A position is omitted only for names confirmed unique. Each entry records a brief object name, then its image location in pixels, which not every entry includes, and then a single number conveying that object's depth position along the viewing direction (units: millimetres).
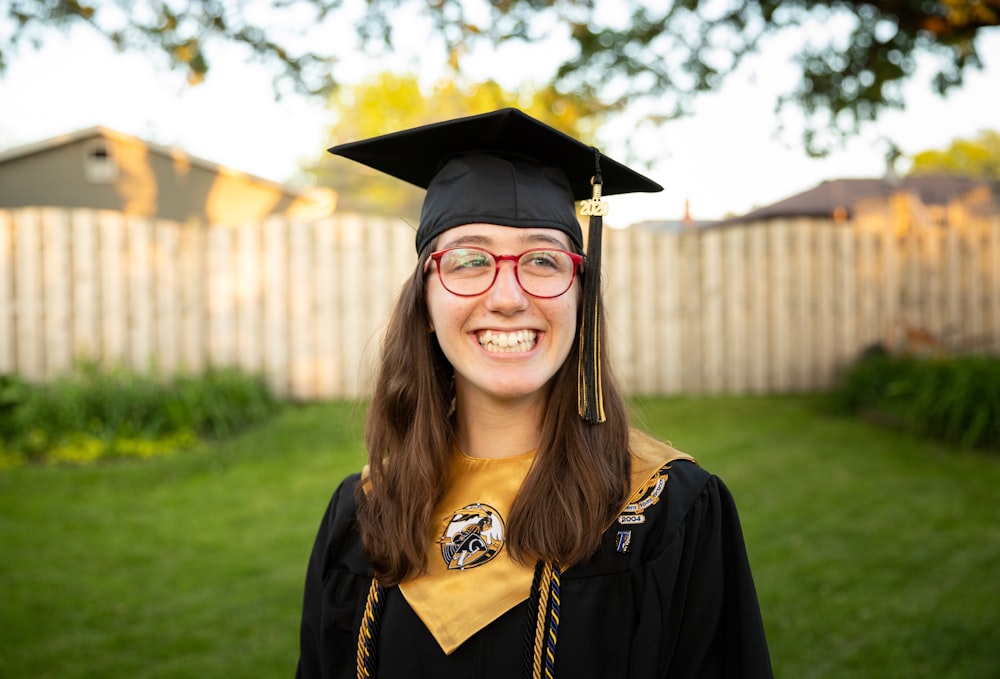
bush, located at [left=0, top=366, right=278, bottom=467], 6875
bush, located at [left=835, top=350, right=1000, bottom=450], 6789
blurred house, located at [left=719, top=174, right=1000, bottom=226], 11748
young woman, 1762
